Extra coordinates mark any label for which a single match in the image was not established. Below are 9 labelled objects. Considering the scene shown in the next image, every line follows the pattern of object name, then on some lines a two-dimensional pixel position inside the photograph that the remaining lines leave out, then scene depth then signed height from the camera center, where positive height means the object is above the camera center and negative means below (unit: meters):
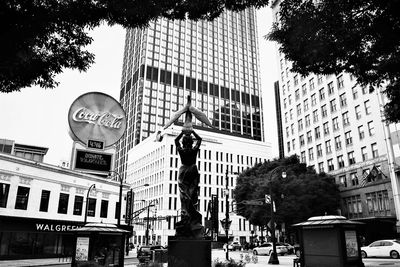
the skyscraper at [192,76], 131.38 +64.39
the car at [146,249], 34.53 -2.04
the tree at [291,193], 45.03 +5.07
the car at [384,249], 26.75 -1.64
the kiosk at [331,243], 14.40 -0.59
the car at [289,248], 43.75 -2.39
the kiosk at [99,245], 15.52 -0.70
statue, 12.17 +1.95
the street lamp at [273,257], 26.09 -2.11
